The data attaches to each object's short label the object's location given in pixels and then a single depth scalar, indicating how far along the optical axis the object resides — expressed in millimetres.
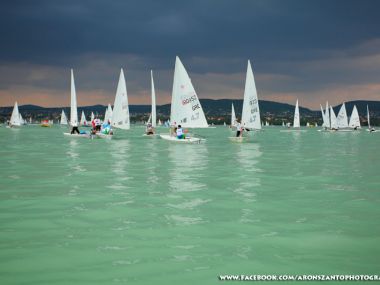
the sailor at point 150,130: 69025
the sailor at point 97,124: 56819
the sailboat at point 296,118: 142075
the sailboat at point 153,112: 73062
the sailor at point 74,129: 61412
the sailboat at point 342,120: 116956
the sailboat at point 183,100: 46375
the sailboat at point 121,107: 60469
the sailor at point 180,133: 46000
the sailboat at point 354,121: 125694
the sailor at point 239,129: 51550
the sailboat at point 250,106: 51809
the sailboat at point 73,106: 61094
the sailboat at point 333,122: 116400
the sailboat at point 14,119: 132625
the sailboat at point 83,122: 190375
